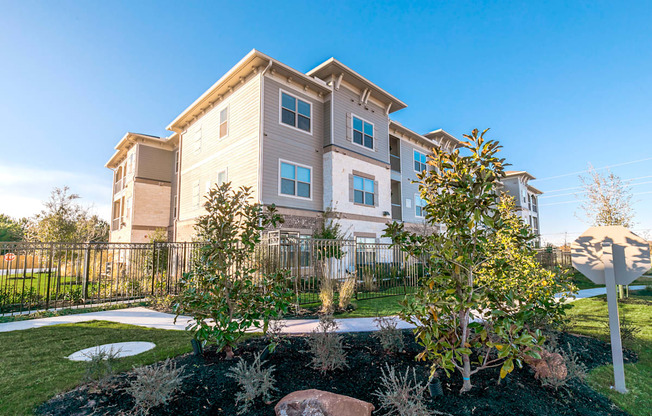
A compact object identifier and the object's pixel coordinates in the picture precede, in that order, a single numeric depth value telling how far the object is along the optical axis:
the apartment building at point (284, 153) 14.00
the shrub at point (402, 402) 2.44
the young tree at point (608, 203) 11.59
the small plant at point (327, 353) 3.52
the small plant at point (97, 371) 3.14
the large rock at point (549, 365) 3.34
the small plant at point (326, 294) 7.61
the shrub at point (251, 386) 2.79
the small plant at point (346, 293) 8.28
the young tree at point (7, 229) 37.53
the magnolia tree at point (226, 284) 3.83
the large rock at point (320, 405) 2.60
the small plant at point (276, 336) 4.12
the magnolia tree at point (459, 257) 2.78
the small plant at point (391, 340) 4.12
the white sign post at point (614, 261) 3.93
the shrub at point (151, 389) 2.63
